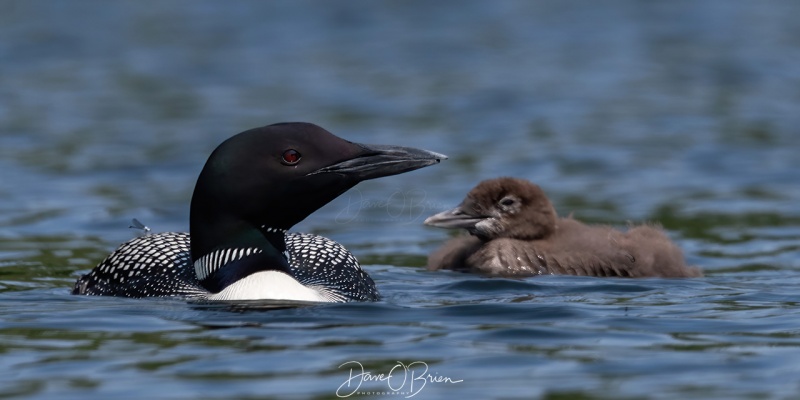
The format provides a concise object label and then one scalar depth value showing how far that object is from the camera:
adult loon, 11.64
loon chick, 14.89
